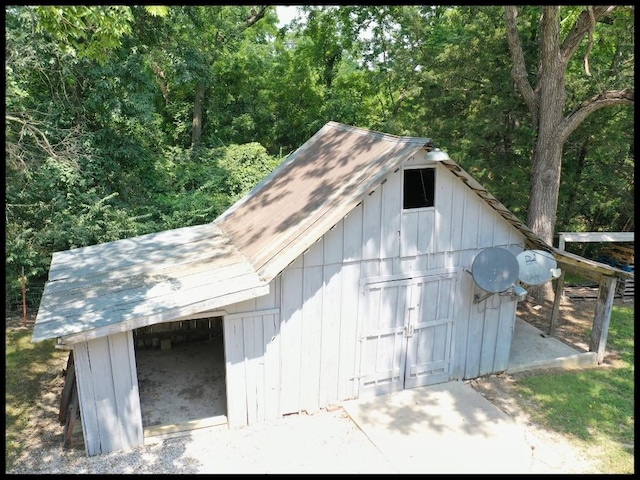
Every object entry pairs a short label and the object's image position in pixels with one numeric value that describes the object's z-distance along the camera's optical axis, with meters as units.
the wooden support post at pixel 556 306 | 12.32
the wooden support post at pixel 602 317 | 10.75
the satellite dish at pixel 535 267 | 9.69
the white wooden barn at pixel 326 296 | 7.93
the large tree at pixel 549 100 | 13.29
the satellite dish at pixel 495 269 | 9.36
